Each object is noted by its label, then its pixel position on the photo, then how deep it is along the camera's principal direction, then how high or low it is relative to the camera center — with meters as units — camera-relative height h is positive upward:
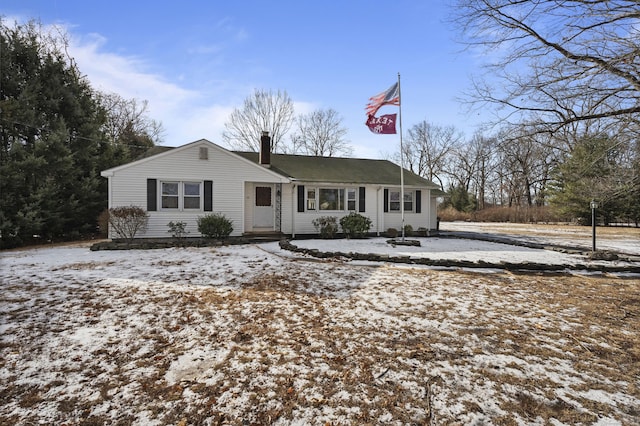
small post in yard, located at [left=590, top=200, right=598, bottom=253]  10.19 +0.35
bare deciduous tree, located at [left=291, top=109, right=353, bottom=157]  37.56 +9.18
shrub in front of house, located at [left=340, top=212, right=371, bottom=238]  14.23 -0.48
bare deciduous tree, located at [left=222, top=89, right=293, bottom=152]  33.12 +10.02
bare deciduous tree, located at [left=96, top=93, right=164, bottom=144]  26.55 +9.18
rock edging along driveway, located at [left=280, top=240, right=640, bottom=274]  8.18 -1.37
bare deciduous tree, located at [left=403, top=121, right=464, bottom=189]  44.97 +9.04
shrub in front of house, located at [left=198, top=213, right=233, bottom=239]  12.33 -0.46
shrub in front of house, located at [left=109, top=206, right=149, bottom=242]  11.30 -0.19
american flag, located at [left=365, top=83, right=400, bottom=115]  11.94 +4.57
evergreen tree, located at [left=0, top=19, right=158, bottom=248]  12.64 +3.23
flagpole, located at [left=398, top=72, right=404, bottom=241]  11.94 +4.21
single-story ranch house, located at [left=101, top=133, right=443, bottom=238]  12.35 +1.14
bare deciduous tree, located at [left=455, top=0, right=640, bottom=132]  6.20 +3.16
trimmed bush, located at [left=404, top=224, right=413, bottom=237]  16.11 -0.81
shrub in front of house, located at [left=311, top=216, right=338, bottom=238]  14.27 -0.49
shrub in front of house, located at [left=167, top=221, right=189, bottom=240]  12.38 -0.57
